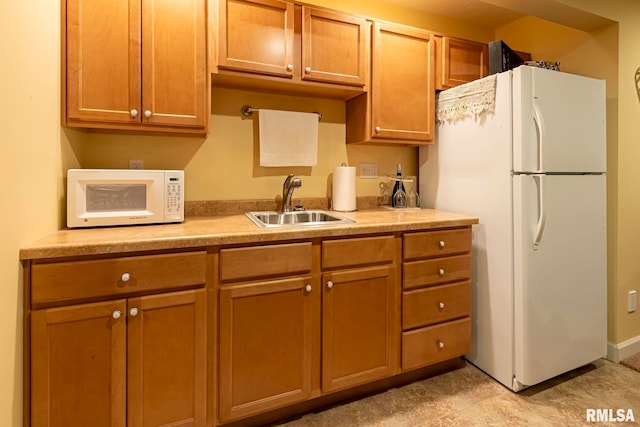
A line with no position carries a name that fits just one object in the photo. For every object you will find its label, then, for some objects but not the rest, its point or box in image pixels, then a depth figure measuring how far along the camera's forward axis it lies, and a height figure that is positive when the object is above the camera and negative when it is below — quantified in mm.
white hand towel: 2098 +489
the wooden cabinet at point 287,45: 1701 +922
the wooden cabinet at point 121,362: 1160 -556
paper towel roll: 2203 +178
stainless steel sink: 1982 -18
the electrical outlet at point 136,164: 1830 +276
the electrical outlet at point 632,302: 2225 -586
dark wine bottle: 2408 +137
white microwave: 1438 +76
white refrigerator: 1771 -27
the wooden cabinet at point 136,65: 1440 +679
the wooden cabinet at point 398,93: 2072 +776
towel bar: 2059 +640
